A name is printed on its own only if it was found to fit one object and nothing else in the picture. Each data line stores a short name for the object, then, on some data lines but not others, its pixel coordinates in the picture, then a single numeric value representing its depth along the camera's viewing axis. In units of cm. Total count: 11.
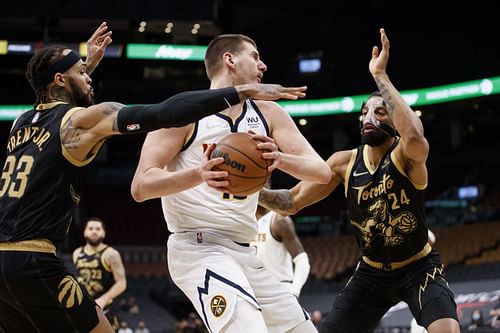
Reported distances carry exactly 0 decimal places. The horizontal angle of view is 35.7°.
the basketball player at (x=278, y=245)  907
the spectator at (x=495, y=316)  1574
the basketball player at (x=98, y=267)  1069
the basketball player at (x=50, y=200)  436
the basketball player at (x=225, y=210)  444
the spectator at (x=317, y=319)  1473
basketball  411
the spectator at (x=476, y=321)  1629
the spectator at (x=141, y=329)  2070
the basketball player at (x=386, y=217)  580
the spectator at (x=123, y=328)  1894
